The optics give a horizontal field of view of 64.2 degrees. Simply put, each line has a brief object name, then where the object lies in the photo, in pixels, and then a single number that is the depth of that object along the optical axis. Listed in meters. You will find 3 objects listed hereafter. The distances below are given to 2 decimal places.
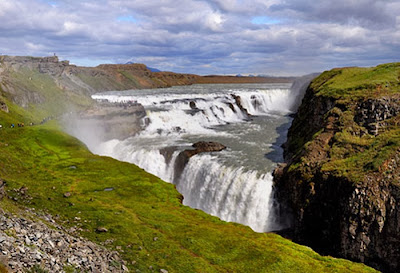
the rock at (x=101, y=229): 25.83
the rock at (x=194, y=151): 53.00
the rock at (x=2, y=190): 25.24
